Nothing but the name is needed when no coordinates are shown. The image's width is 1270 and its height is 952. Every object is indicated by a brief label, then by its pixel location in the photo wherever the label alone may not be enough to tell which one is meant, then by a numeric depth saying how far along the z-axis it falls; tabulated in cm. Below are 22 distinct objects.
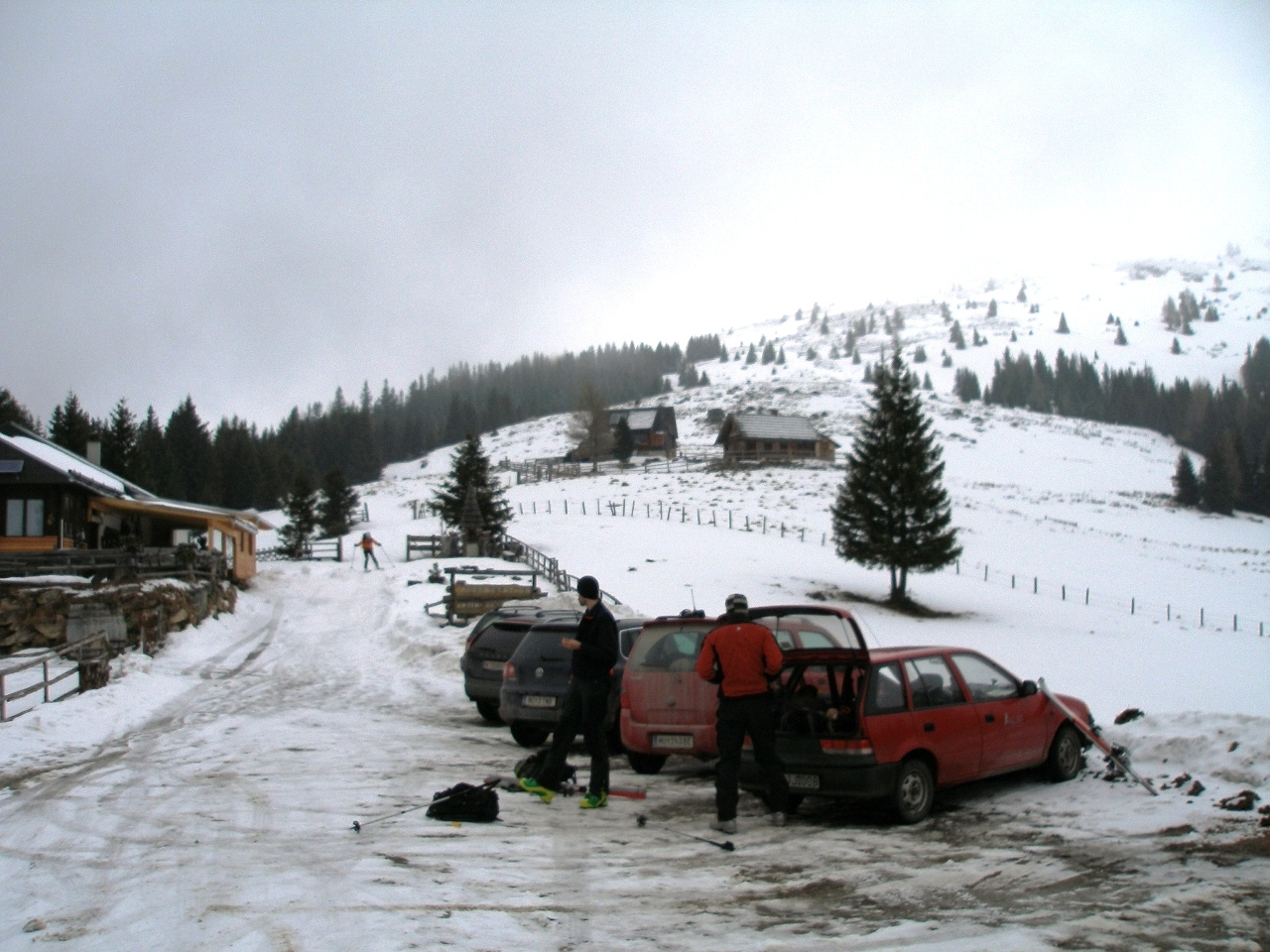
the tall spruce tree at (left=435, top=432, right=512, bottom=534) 4597
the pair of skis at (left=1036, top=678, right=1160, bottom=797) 858
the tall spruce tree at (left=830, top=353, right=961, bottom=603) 3784
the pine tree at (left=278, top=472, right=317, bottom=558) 5956
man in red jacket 767
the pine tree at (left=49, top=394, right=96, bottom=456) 6625
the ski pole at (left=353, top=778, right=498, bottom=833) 714
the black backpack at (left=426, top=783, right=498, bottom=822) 755
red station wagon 759
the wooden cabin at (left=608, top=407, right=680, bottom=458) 10819
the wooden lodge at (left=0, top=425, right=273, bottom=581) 3300
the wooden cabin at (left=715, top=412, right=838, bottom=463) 9575
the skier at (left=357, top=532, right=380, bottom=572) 4034
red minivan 902
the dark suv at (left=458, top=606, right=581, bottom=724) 1422
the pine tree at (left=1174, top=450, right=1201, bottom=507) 8781
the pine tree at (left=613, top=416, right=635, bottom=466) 9331
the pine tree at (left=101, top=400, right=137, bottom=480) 6344
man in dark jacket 841
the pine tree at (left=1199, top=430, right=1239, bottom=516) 8562
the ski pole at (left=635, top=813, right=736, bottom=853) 685
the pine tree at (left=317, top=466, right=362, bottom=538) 6388
